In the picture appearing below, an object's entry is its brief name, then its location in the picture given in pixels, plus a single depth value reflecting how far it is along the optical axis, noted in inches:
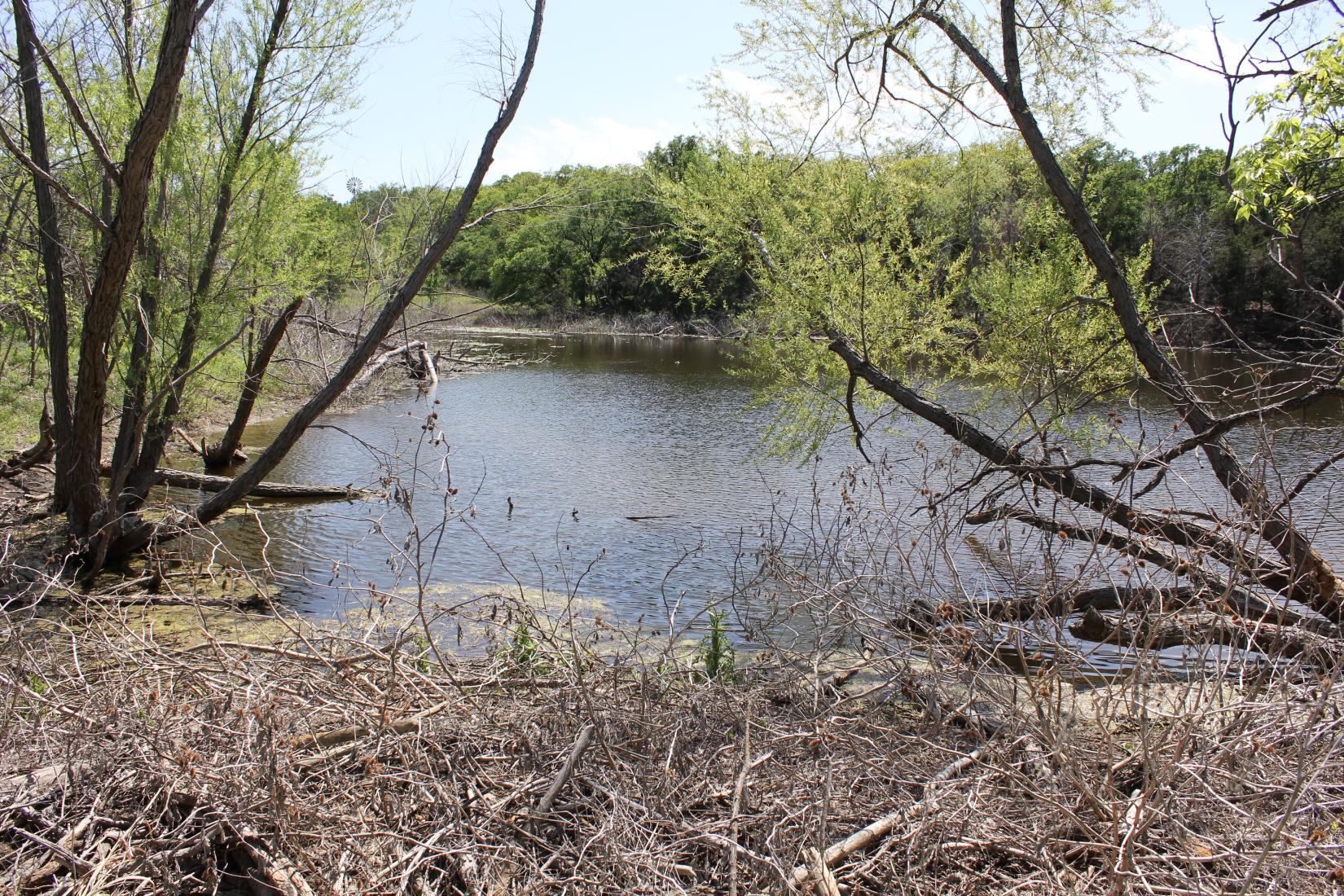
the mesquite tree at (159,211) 315.9
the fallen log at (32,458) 425.1
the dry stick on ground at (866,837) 108.6
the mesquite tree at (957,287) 251.9
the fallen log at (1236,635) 117.0
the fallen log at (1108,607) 127.2
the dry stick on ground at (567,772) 124.6
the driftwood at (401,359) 429.7
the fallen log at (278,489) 439.2
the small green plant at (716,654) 208.4
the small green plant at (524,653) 173.1
